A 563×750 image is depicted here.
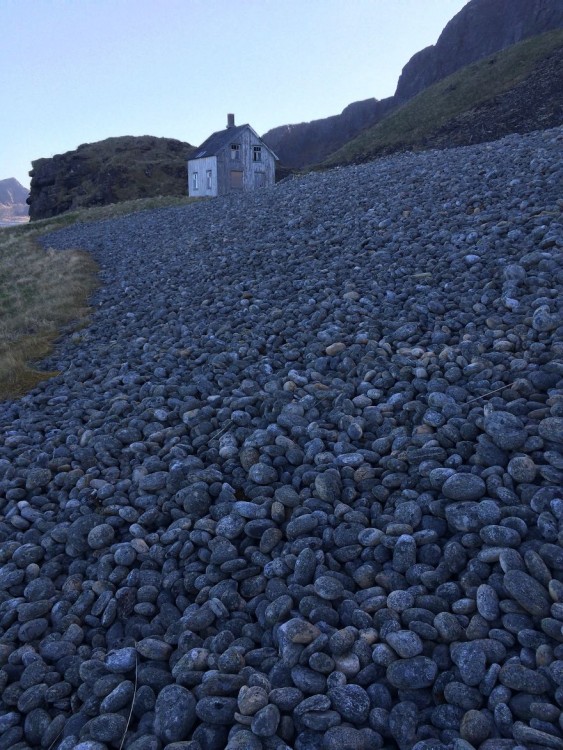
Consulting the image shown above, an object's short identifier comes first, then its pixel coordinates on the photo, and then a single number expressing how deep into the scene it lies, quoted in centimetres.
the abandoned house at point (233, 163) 3869
